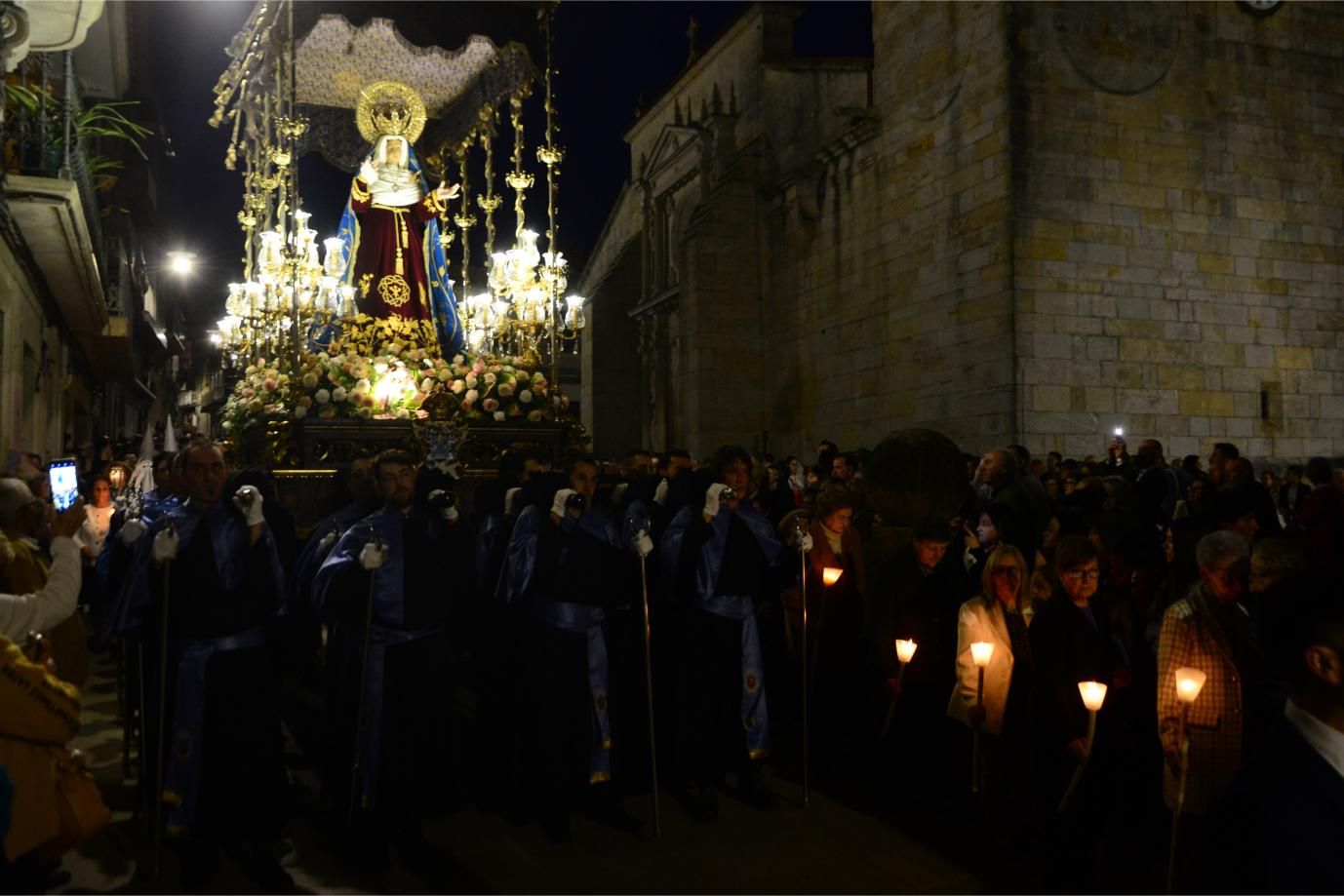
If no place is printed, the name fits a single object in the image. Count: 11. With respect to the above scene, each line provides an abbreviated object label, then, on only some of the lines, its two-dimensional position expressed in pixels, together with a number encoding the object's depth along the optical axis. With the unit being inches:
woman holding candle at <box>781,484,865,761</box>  252.7
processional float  372.5
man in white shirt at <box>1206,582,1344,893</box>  78.2
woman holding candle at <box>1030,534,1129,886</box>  171.8
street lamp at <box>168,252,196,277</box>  762.8
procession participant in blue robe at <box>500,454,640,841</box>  203.5
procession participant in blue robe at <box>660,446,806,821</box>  215.9
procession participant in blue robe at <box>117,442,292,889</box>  173.5
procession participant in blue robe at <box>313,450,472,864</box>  187.2
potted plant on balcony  338.6
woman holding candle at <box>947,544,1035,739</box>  185.5
